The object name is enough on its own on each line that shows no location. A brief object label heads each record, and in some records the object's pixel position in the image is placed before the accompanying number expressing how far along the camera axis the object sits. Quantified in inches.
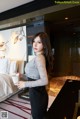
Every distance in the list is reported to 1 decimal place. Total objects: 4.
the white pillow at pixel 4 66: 192.5
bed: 133.0
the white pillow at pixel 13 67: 189.5
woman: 48.7
